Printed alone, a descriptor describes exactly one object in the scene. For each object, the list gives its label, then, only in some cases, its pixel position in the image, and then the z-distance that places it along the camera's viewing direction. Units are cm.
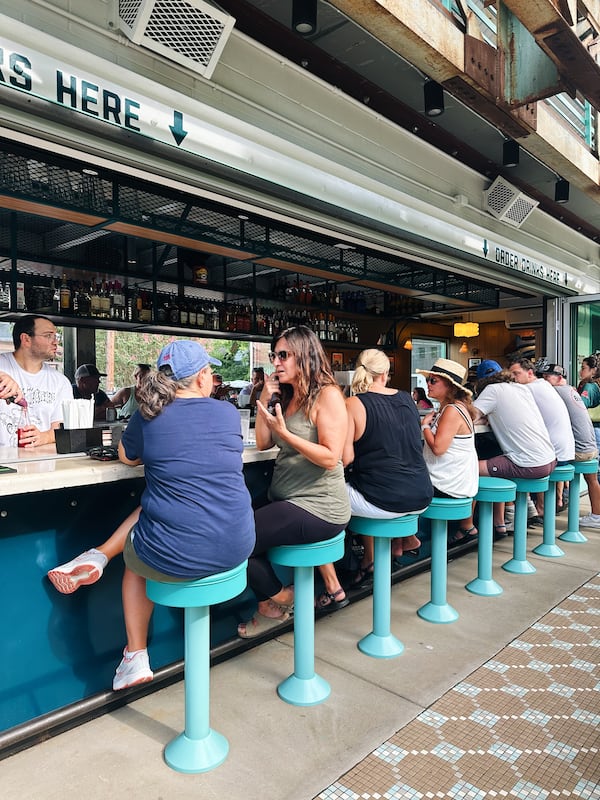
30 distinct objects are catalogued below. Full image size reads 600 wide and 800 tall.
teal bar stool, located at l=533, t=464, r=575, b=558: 420
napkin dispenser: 232
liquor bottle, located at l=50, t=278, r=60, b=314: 469
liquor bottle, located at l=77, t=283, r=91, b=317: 480
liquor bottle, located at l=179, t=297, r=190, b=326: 540
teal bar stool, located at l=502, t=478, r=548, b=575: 381
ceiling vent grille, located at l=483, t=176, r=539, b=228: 549
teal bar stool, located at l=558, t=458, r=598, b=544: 464
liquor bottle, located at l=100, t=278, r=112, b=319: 491
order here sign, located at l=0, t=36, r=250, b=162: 221
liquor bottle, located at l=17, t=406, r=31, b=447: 245
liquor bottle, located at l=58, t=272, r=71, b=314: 470
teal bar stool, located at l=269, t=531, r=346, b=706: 224
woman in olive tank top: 223
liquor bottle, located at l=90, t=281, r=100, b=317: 486
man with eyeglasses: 306
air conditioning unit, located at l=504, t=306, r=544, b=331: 1027
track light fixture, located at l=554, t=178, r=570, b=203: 576
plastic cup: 281
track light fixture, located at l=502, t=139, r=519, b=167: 489
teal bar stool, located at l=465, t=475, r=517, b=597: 337
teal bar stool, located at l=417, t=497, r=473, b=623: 299
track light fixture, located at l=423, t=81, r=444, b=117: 371
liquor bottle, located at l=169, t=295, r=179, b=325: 541
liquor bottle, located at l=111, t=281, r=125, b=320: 508
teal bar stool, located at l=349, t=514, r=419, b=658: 262
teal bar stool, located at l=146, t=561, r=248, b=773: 184
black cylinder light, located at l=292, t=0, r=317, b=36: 271
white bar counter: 183
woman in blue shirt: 183
